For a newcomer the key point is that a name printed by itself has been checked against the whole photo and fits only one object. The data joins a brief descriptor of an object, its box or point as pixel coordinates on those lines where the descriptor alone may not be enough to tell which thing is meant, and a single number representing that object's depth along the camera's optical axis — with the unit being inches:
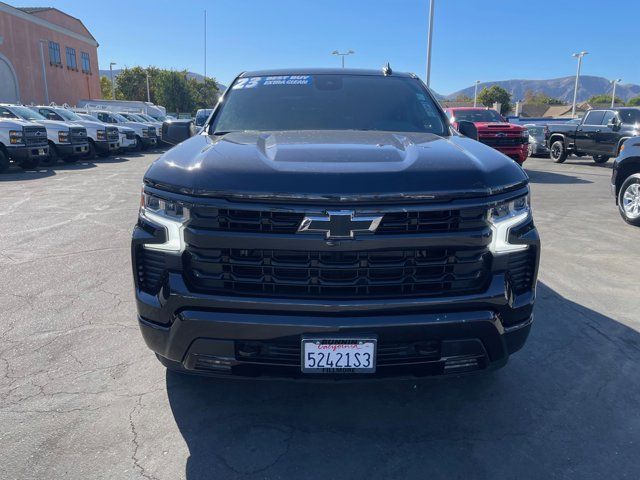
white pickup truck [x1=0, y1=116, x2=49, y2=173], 527.2
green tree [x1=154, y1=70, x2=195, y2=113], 2955.2
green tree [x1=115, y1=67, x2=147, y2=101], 3085.6
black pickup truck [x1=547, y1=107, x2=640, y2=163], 603.8
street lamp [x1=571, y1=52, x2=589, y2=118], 2074.3
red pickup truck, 513.7
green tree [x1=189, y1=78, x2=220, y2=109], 3246.3
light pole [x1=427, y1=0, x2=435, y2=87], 895.1
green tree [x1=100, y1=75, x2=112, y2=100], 3031.5
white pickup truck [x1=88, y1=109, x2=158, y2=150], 870.4
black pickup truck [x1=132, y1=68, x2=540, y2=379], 88.1
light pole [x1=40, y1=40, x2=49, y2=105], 1724.3
